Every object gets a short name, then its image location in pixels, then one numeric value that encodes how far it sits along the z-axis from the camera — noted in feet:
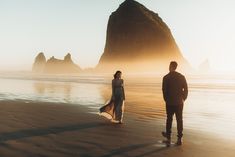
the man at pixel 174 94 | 31.40
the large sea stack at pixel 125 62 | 639.76
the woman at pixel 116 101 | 44.98
